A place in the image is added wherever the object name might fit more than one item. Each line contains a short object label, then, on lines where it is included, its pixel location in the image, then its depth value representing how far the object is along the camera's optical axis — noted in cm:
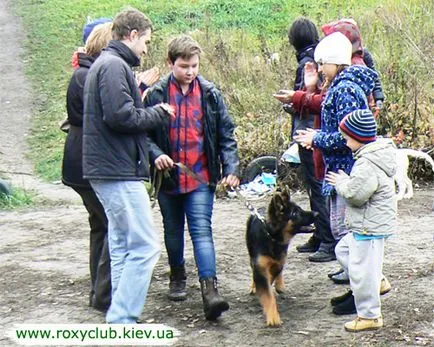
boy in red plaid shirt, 878
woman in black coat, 886
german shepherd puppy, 876
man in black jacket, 769
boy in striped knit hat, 787
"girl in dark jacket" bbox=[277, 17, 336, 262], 1078
